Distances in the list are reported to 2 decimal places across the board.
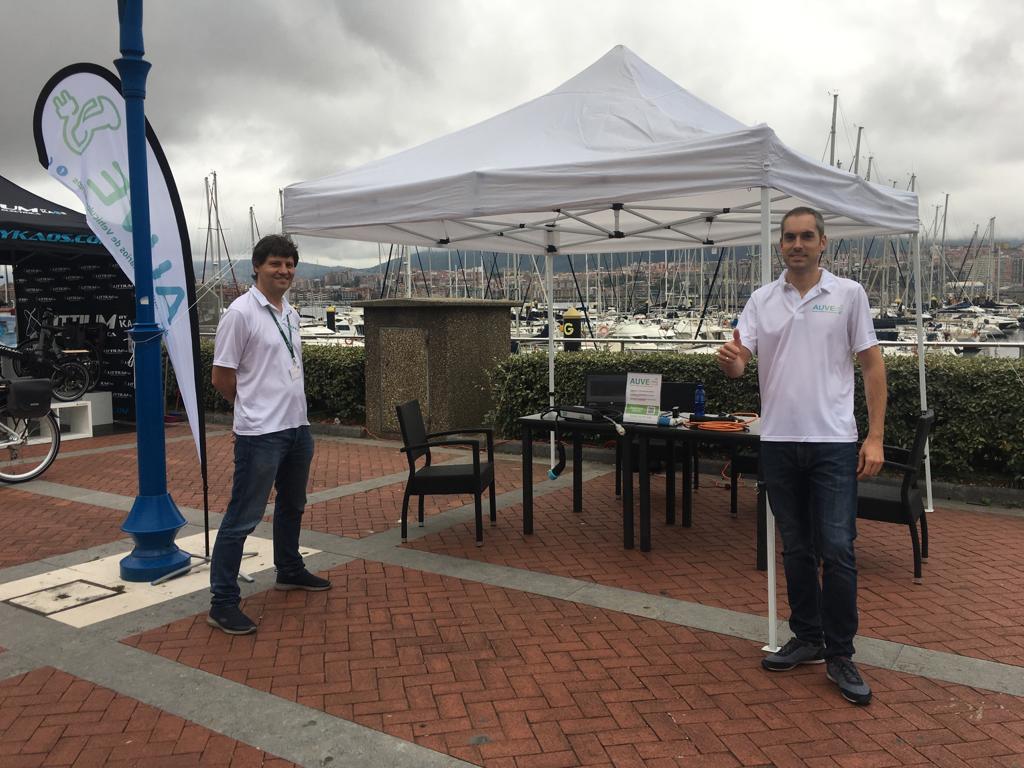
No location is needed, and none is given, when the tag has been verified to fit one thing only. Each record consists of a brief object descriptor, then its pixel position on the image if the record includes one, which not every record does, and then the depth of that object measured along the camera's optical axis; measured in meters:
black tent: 11.69
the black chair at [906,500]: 4.80
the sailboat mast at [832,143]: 33.44
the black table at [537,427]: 5.63
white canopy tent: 4.63
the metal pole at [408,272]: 18.15
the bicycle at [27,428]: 7.60
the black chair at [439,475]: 5.62
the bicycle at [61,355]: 11.16
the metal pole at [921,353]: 6.19
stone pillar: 9.65
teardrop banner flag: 4.91
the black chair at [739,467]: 6.31
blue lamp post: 4.70
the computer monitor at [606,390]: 6.18
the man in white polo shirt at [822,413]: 3.36
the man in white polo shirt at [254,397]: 4.09
